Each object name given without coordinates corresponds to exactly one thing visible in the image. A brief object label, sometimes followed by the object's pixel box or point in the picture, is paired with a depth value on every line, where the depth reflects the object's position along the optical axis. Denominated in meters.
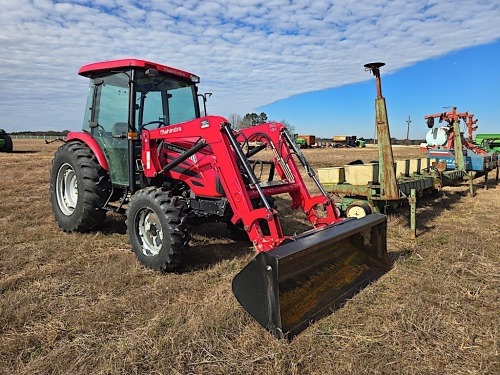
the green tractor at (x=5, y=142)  22.38
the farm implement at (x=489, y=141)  19.38
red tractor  3.16
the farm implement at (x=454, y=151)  10.37
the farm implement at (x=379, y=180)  5.72
